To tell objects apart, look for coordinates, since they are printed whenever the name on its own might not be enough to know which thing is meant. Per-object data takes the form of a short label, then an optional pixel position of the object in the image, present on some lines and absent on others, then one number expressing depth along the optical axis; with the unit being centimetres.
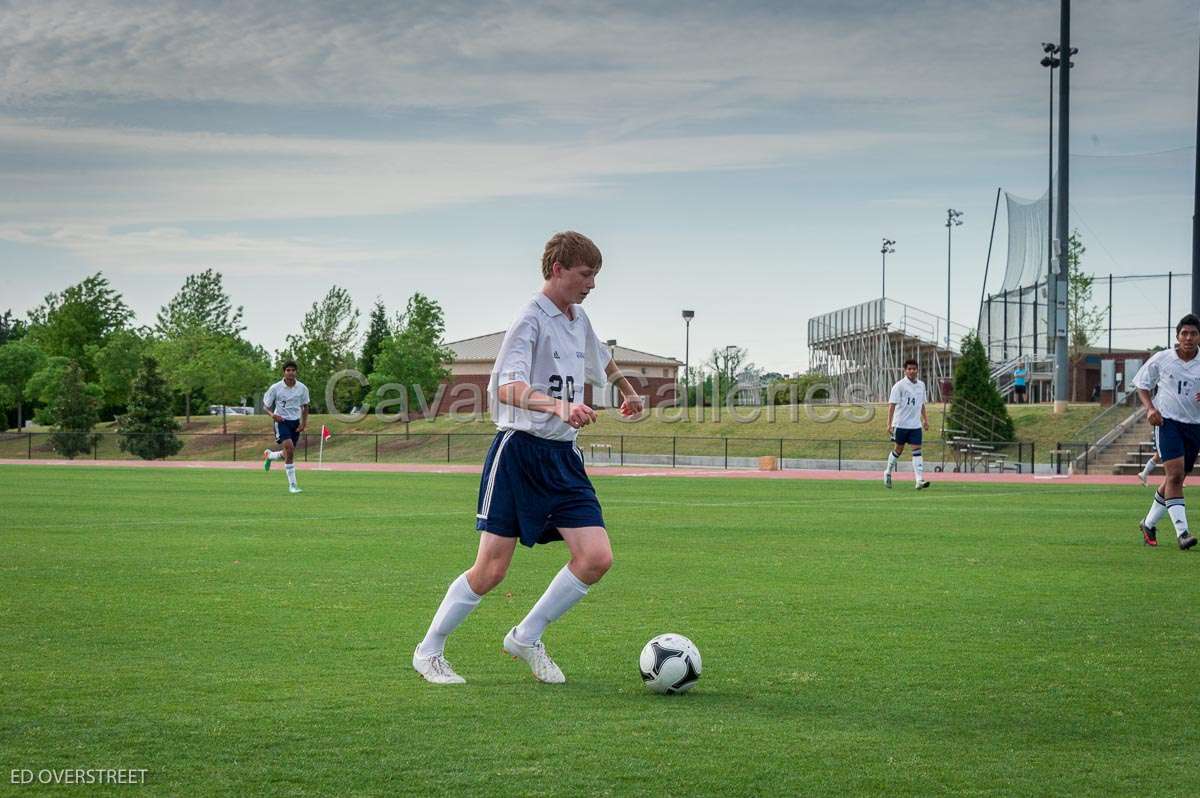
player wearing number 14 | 2477
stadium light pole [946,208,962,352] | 8644
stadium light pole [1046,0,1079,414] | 3959
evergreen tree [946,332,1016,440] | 4384
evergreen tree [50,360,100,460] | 6844
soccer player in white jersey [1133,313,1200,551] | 1313
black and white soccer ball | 602
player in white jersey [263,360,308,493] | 2431
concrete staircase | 3634
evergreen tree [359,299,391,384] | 9869
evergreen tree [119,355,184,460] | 6253
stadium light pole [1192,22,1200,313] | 3716
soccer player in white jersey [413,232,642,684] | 616
